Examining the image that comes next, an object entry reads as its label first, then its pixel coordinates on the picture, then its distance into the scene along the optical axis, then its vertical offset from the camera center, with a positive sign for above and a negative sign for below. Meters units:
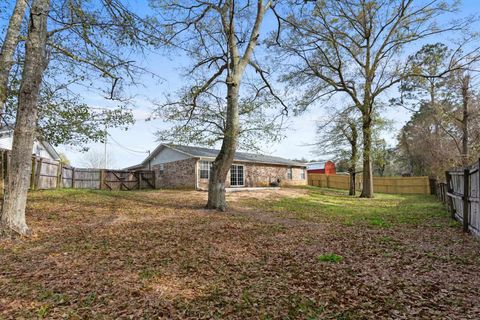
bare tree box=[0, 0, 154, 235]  5.29 +1.93
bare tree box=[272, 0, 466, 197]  15.55 +8.11
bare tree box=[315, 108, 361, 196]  20.38 +3.04
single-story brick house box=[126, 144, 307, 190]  19.77 +0.60
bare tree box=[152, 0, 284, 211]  10.33 +4.69
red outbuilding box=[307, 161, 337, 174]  40.42 +1.36
